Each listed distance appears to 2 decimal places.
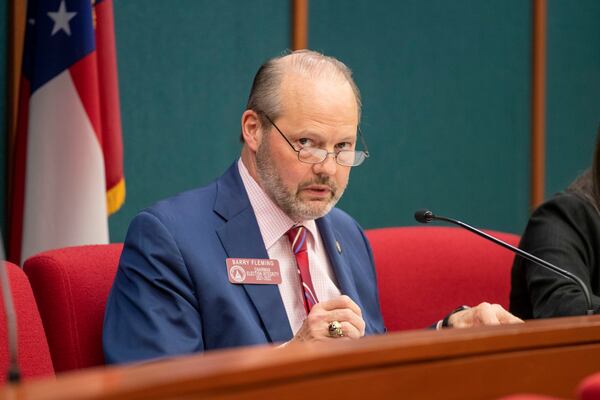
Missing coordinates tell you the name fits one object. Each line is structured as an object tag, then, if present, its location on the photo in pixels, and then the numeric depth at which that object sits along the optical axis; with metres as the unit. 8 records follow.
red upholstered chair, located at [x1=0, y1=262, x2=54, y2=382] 4.23
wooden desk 2.16
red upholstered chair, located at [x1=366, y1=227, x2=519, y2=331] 6.42
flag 6.04
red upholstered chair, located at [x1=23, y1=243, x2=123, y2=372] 4.57
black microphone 4.50
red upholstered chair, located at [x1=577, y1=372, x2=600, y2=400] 2.40
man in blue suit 4.36
